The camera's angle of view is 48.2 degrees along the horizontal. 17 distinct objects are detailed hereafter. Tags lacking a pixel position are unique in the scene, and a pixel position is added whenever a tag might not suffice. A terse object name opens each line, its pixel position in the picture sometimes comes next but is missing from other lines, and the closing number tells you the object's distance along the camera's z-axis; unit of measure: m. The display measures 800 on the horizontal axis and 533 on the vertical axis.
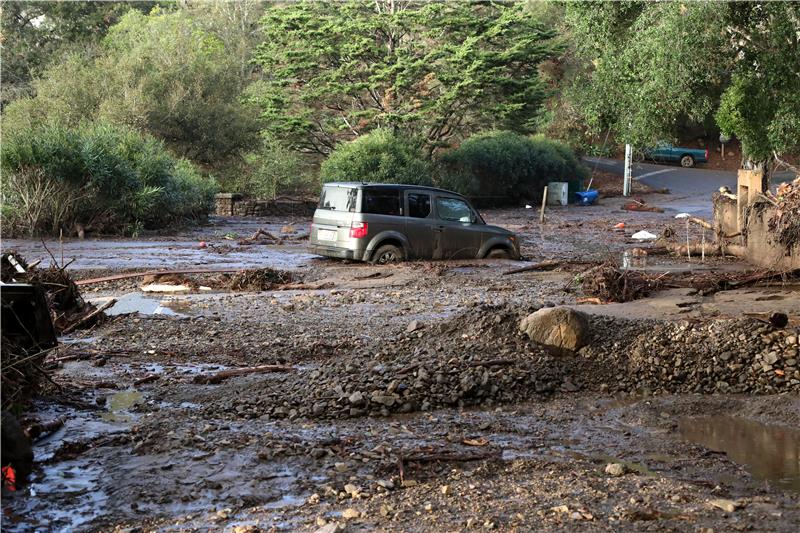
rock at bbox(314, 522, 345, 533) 5.30
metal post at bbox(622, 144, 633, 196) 48.03
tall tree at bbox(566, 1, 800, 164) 16.69
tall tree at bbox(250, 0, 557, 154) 41.91
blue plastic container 45.78
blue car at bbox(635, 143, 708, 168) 61.56
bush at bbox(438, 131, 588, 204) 42.31
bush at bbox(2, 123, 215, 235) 25.53
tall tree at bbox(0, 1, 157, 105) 50.06
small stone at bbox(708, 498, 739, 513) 5.86
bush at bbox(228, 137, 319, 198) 39.25
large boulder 10.52
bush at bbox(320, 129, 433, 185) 36.47
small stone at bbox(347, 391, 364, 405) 8.73
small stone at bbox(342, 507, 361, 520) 5.76
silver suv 19.25
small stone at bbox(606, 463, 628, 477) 6.74
